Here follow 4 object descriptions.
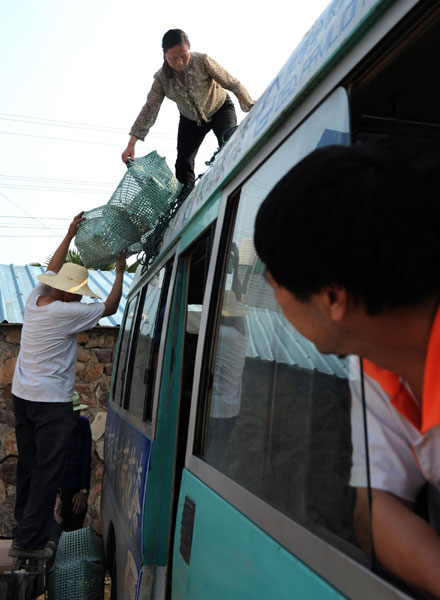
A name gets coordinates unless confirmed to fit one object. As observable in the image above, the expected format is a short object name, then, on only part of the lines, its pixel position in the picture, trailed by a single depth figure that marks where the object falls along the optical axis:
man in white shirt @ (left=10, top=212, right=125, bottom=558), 4.31
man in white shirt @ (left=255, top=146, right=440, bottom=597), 0.96
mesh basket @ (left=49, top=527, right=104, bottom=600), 4.17
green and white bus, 1.26
